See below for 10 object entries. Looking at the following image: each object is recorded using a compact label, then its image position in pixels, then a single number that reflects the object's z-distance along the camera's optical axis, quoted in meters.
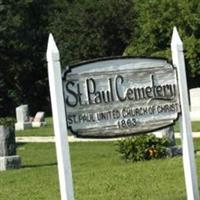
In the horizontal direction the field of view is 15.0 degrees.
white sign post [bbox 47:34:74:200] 7.11
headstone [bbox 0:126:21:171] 16.45
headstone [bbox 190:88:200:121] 31.56
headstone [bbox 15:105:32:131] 34.01
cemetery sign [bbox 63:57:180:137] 7.41
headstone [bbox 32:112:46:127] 34.56
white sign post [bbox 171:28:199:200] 7.94
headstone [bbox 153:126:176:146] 15.97
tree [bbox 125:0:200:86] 54.06
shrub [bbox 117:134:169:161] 15.24
